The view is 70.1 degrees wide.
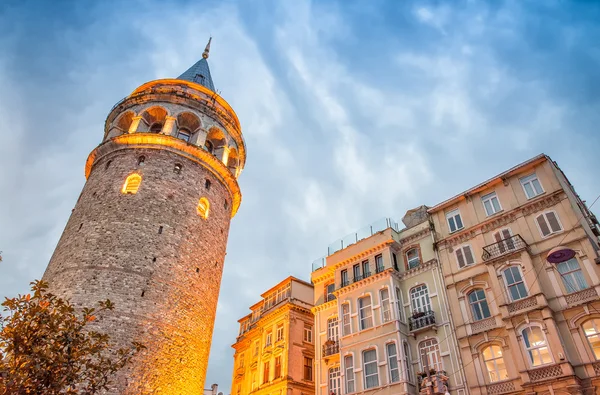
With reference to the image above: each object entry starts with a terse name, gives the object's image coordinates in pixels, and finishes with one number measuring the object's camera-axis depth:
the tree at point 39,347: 11.79
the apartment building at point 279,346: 30.14
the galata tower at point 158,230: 24.28
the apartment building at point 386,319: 22.34
